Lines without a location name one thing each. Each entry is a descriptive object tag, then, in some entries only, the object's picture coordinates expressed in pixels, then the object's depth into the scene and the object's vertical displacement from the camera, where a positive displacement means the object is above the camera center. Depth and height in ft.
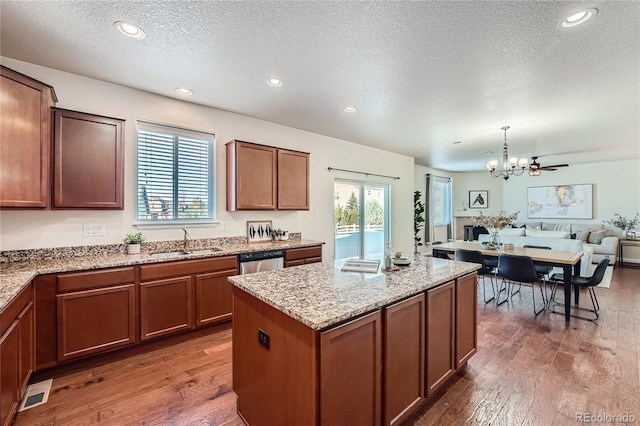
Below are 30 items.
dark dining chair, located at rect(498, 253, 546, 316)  11.59 -2.34
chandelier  14.87 +2.58
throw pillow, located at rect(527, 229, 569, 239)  20.18 -1.56
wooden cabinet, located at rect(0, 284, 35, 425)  5.26 -2.85
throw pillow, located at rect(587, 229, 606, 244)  21.77 -1.89
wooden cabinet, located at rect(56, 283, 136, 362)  7.58 -3.01
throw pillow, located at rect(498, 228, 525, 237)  21.81 -1.52
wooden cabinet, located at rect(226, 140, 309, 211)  11.76 +1.50
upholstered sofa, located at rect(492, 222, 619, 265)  20.79 -1.66
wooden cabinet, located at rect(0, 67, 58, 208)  6.82 +1.78
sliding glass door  17.51 -0.40
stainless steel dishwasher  10.78 -1.90
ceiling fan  17.02 +2.54
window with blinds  10.50 +1.47
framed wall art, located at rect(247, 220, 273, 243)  13.03 -0.85
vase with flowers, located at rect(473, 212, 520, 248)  14.29 -0.60
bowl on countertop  7.81 -1.33
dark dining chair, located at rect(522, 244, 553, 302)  13.19 -2.71
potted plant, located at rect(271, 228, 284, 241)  13.68 -1.04
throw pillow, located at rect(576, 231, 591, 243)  22.50 -1.87
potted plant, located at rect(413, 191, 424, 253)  25.17 -0.35
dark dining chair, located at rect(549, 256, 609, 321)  11.21 -2.83
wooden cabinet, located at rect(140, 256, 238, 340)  8.86 -2.72
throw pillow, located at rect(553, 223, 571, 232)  24.53 -1.28
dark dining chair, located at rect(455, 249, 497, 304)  12.87 -2.10
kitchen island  4.34 -2.34
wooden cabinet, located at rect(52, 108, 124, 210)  8.22 +1.52
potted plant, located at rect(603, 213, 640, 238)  22.34 -0.87
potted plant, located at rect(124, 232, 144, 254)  9.64 -1.04
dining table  11.23 -1.85
